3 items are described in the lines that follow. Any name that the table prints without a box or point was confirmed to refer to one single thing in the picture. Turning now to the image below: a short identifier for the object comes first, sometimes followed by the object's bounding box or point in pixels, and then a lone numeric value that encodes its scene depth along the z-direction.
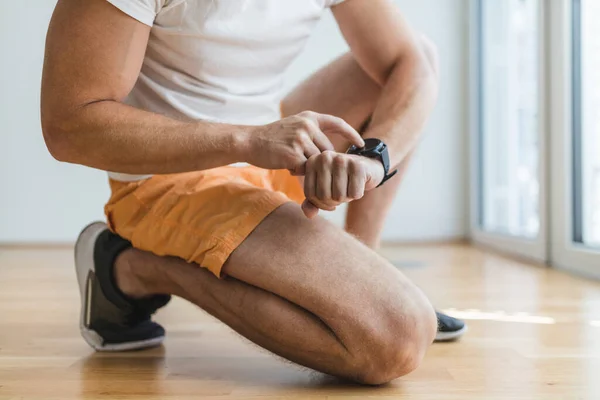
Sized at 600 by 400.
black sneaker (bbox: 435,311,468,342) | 1.45
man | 1.08
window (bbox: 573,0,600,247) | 2.53
